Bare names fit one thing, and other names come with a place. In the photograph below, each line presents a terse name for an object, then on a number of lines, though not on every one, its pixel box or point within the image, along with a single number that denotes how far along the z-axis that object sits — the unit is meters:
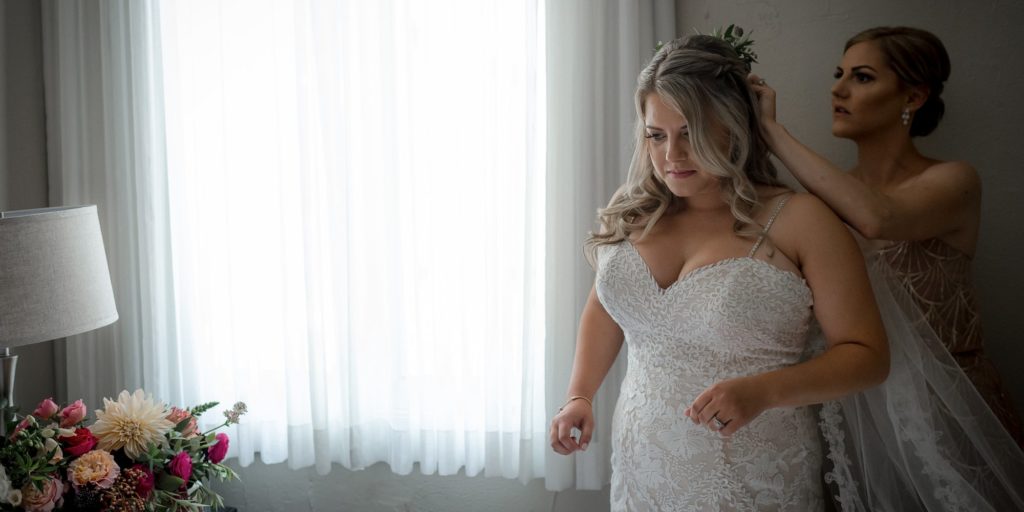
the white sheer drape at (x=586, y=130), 2.22
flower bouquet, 1.65
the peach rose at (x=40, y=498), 1.63
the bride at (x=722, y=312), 1.47
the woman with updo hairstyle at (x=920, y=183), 1.71
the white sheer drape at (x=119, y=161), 2.49
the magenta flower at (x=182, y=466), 1.78
